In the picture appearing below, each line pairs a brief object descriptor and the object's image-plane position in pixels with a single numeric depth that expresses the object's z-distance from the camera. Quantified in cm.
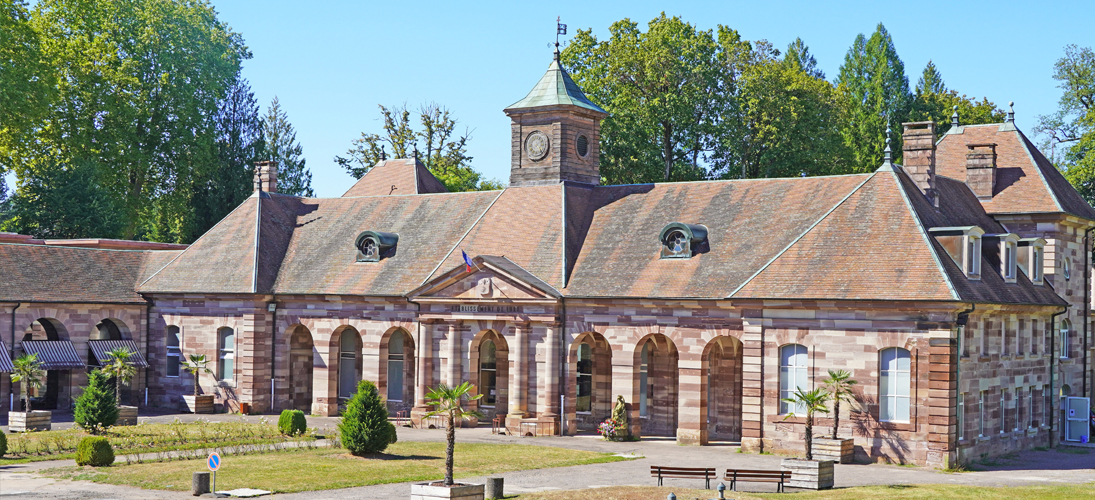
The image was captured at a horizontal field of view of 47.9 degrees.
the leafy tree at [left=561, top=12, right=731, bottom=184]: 7506
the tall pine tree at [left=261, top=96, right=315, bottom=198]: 9556
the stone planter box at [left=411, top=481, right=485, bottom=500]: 3181
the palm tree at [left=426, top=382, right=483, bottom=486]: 3278
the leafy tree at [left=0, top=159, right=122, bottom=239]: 7331
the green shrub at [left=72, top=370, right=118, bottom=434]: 4650
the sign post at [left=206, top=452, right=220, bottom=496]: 3338
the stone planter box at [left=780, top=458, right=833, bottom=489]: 3669
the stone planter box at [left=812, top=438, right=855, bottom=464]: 4212
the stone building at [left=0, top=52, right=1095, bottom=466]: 4338
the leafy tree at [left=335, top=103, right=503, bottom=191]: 9231
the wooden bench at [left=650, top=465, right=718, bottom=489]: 3675
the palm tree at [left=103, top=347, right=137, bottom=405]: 5294
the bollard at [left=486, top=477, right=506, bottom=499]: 3366
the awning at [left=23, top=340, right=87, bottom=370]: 5497
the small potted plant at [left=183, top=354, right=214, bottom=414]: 5759
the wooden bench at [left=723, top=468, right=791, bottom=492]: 3625
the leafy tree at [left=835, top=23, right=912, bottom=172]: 8700
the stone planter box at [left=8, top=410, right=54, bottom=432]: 4806
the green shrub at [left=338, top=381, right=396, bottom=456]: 4216
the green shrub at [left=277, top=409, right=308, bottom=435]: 4781
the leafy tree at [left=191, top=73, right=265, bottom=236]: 8344
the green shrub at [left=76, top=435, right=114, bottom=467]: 3928
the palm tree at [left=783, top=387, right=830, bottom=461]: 3872
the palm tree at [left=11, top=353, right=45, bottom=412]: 5041
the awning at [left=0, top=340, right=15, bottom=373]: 5319
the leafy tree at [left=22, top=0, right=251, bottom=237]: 7819
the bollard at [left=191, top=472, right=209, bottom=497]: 3419
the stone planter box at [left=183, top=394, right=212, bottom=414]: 5753
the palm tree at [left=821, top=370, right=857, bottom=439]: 4262
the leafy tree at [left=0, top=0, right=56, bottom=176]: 6756
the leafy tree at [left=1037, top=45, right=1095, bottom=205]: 7525
